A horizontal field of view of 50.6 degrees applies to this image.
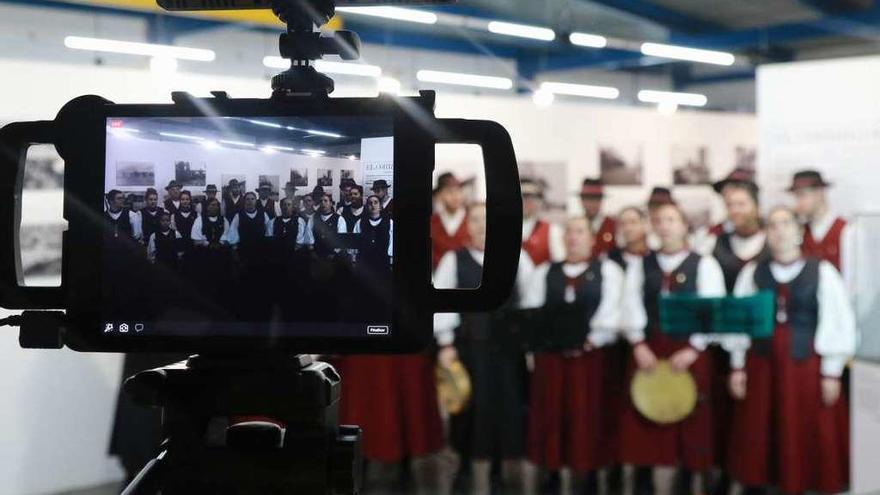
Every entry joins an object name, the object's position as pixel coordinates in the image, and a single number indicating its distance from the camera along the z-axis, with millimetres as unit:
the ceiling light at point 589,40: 6117
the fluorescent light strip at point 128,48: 4922
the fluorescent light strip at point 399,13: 5389
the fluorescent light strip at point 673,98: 5473
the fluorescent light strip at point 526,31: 5988
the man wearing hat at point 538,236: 4727
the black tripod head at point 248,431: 1065
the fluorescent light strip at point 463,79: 5875
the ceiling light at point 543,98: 5102
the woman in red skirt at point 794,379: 4340
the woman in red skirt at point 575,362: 4629
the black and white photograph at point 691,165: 5031
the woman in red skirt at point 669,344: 4527
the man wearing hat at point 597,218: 4691
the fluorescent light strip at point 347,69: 5645
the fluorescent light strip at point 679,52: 6105
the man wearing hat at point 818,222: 4352
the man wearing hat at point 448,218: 4664
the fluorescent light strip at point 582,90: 5707
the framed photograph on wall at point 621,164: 4992
